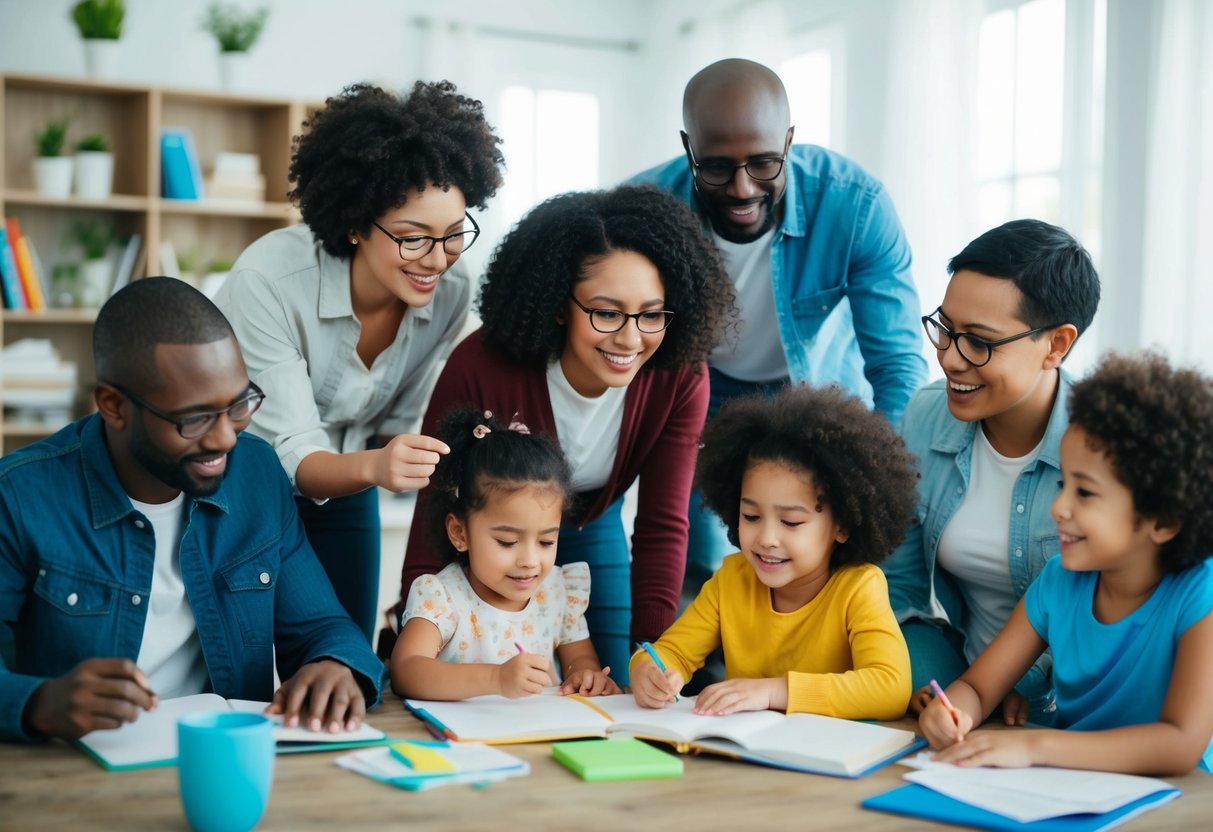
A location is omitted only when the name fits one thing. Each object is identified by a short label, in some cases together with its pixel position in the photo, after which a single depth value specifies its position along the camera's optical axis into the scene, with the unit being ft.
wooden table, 3.81
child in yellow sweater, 5.72
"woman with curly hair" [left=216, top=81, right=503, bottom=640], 6.81
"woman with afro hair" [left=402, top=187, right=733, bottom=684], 6.55
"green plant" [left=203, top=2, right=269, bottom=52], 17.40
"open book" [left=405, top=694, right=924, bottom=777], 4.55
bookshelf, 16.43
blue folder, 3.92
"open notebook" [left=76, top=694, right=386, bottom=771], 4.26
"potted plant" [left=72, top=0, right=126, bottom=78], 16.53
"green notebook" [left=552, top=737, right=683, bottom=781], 4.31
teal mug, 3.58
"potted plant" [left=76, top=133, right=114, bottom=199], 16.22
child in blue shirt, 4.59
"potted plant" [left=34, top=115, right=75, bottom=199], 16.11
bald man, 7.94
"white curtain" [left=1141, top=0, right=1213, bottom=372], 11.27
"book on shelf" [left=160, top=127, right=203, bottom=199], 16.57
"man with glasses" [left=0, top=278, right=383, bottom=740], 5.02
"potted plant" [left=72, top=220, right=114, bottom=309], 16.56
